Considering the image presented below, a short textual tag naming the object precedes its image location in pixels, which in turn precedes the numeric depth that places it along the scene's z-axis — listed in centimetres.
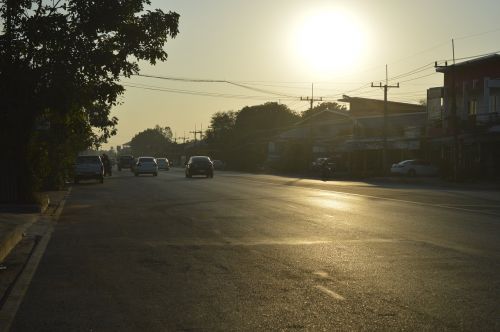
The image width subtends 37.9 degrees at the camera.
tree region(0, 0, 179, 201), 2019
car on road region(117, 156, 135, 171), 8830
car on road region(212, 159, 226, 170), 9900
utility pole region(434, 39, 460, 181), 4533
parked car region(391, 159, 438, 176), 5712
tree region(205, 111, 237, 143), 13562
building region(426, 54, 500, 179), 4888
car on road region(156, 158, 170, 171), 8731
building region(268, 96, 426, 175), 6562
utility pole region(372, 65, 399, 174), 5806
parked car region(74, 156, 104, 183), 4353
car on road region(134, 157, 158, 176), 5919
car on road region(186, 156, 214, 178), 5372
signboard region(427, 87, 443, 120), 6072
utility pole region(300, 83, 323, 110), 8019
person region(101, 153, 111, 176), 5700
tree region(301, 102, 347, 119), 13089
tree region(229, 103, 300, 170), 11856
